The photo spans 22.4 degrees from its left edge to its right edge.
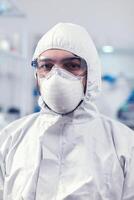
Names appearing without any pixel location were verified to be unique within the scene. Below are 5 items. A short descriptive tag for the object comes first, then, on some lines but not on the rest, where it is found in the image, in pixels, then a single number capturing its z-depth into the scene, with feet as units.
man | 3.26
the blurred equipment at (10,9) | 7.31
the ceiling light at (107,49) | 9.20
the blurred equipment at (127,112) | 8.67
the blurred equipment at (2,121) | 6.70
